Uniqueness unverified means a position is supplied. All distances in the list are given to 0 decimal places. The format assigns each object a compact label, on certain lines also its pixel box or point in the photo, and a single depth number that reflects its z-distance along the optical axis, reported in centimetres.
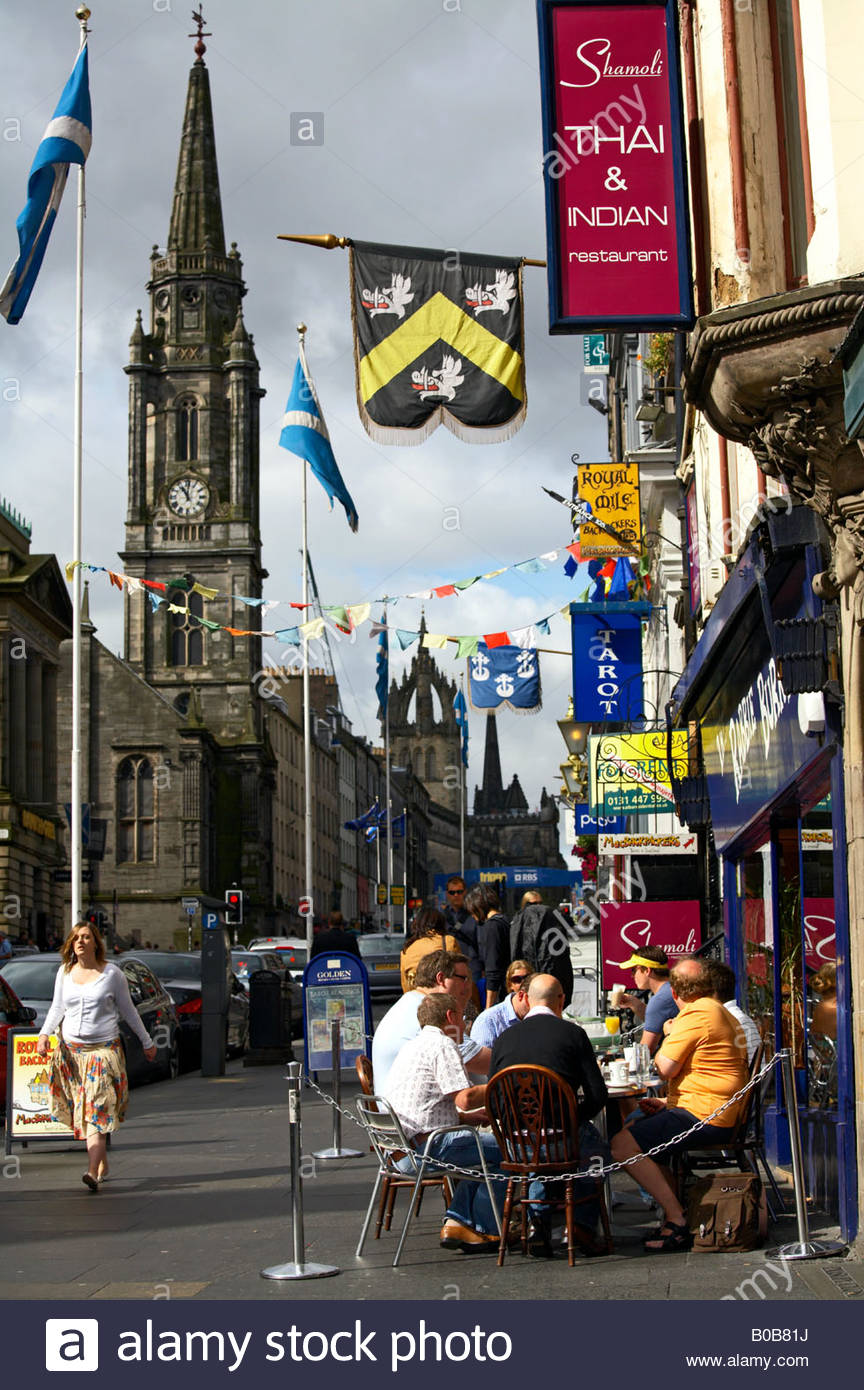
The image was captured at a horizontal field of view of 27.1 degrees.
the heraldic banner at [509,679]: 3259
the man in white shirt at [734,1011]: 979
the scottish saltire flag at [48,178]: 2294
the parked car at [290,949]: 4322
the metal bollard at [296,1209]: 855
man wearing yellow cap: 1273
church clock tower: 8850
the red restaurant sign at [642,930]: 2098
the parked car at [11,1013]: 1652
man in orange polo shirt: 924
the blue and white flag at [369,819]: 7812
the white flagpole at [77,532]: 2728
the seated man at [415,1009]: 1026
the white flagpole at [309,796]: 4688
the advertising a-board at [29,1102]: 1388
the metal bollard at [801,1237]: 859
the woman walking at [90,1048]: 1230
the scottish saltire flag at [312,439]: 2708
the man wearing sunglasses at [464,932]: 1617
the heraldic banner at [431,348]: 1155
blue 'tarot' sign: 2511
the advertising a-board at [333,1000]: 1802
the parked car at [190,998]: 2405
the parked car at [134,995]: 1927
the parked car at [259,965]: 2947
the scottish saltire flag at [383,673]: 5259
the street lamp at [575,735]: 3600
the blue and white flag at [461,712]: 5849
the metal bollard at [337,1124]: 1385
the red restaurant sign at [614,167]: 887
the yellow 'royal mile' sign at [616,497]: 2591
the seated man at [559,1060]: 898
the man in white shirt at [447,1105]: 946
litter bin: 2309
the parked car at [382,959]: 3875
